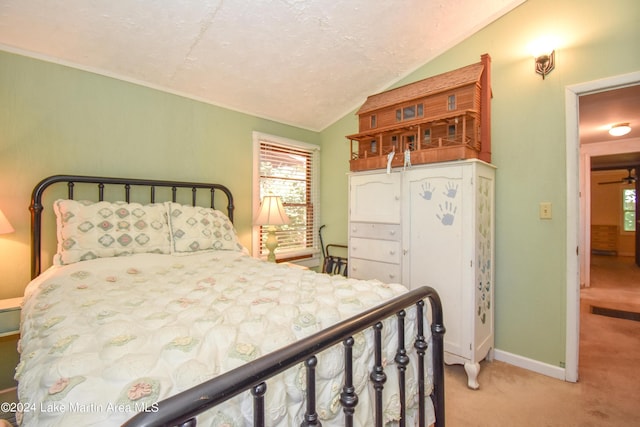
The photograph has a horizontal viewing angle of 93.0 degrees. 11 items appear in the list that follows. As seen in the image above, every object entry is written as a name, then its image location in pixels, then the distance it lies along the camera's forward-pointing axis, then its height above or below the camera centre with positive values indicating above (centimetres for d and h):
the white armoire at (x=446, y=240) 207 -19
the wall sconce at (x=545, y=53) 216 +117
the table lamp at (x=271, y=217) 293 -3
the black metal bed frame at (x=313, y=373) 53 -35
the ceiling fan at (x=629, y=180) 594 +74
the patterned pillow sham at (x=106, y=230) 191 -11
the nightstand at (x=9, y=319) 169 -60
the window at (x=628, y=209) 707 +16
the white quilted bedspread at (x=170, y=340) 70 -38
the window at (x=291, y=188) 329 +31
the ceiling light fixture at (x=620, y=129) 340 +99
